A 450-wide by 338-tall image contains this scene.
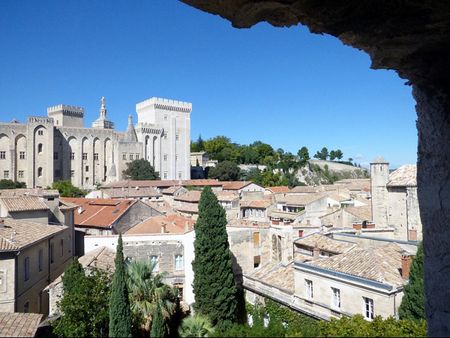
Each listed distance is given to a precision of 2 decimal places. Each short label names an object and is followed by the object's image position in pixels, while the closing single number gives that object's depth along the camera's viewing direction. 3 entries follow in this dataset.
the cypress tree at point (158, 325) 14.20
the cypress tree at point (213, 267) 18.59
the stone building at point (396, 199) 23.09
